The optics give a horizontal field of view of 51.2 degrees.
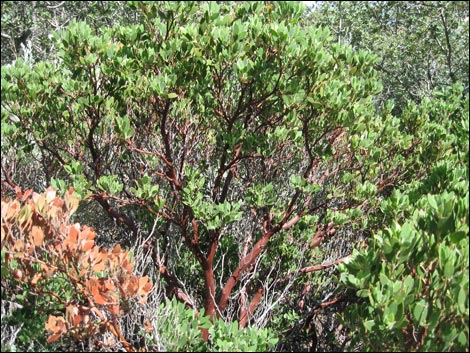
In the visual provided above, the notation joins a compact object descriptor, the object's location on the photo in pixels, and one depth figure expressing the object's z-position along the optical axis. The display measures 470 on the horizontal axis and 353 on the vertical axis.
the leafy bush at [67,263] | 2.81
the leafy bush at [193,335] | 3.08
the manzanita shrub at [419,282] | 2.30
